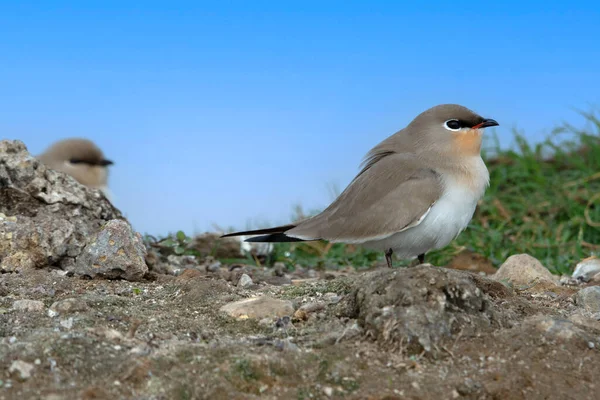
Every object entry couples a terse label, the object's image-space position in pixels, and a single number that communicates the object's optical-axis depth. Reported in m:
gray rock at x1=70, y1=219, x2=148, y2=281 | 8.59
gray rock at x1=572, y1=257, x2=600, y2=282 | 10.56
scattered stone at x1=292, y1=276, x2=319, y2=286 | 9.71
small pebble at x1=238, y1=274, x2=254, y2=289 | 8.96
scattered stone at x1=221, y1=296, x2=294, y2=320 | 6.82
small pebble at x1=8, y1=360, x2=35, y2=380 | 5.33
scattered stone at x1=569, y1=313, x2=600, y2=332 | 6.68
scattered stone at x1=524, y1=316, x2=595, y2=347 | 6.07
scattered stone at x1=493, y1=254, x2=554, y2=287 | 9.23
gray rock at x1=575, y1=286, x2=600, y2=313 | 7.89
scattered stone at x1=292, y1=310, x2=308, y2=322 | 6.70
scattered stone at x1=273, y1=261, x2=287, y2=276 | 11.04
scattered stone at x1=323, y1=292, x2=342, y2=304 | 7.11
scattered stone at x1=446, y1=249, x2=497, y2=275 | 12.46
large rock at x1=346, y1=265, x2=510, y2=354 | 5.78
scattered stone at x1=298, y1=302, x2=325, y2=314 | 6.89
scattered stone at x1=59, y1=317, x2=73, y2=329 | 6.49
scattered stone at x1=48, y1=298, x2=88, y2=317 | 6.99
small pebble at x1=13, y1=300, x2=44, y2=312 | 7.12
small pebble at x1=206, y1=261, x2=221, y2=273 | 10.91
